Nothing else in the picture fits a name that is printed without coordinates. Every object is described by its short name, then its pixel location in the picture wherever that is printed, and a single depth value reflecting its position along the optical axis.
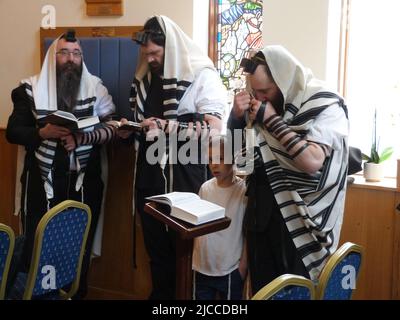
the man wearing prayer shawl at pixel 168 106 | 2.47
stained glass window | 3.25
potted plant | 2.66
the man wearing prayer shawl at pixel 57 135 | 2.77
